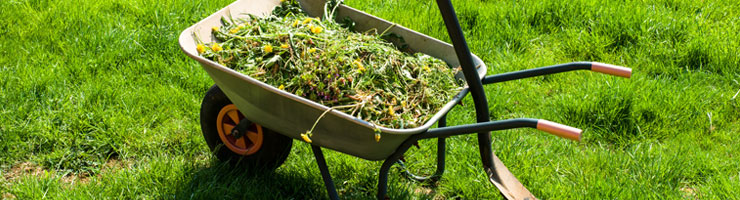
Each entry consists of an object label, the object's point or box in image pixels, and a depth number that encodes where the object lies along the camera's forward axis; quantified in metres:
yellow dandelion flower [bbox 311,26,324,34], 2.82
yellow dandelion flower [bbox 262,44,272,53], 2.69
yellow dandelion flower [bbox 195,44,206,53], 2.74
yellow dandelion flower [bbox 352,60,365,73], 2.64
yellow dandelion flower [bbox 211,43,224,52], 2.73
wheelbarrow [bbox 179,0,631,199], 2.40
